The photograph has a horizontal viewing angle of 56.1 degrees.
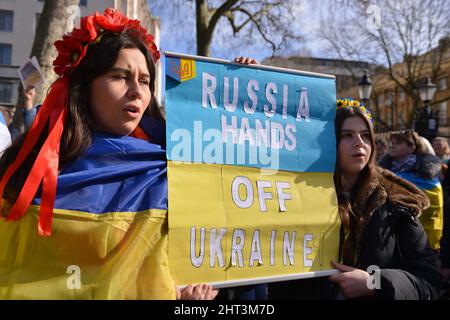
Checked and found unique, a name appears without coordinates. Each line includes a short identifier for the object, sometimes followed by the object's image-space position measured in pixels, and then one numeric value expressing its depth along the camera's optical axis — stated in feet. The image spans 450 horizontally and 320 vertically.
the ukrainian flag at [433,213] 14.19
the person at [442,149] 22.76
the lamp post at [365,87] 35.76
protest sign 5.63
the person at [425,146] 15.64
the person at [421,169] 14.32
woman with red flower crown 4.82
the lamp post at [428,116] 37.88
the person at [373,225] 6.02
